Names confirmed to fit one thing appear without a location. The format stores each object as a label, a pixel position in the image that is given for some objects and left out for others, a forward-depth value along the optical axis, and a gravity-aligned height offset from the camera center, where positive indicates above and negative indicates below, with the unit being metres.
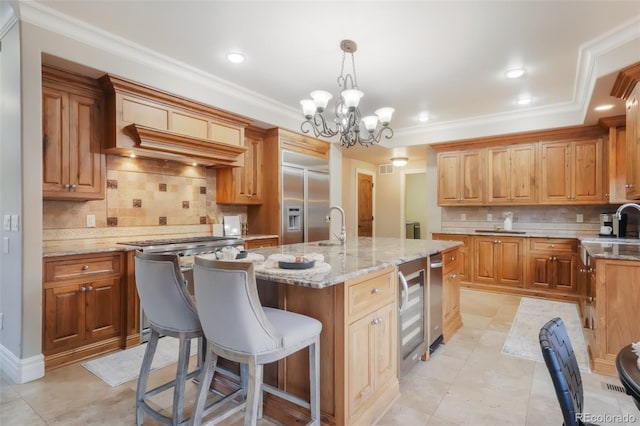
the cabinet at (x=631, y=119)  2.76 +0.81
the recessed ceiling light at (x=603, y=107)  3.64 +1.15
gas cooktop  3.15 -0.29
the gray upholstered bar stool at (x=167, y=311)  1.64 -0.50
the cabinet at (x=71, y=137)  2.76 +0.65
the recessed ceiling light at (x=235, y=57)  3.04 +1.44
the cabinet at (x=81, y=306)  2.55 -0.76
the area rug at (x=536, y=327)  2.81 -1.18
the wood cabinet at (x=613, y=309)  2.36 -0.69
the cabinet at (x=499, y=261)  4.82 -0.72
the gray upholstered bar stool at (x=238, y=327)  1.35 -0.50
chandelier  2.77 +0.92
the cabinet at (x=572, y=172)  4.46 +0.55
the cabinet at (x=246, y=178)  4.27 +0.45
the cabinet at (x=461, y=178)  5.30 +0.56
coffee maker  4.18 -0.18
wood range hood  3.01 +0.87
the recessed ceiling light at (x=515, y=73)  3.37 +1.43
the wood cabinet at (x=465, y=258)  5.23 -0.72
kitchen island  1.67 -0.67
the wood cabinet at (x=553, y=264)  4.47 -0.71
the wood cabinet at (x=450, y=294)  3.05 -0.79
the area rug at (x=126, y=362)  2.44 -1.19
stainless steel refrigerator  4.59 +0.21
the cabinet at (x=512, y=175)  4.89 +0.57
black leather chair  0.99 -0.50
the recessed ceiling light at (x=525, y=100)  4.17 +1.42
